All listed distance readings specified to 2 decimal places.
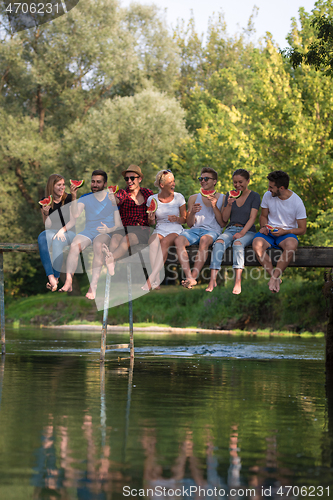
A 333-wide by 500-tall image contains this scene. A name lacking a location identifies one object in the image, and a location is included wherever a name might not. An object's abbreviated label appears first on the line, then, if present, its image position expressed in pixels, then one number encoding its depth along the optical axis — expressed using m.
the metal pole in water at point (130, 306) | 12.48
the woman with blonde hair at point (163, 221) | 10.60
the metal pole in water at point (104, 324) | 11.84
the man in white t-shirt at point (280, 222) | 10.56
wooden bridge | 10.80
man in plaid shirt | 10.93
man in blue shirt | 10.84
